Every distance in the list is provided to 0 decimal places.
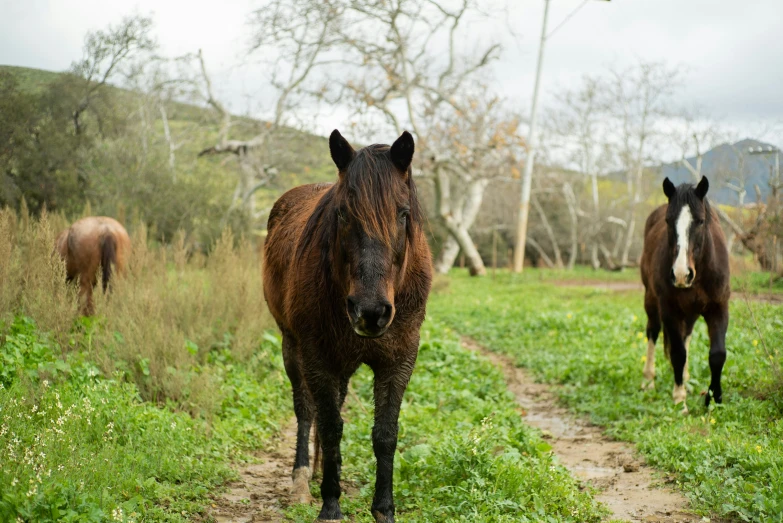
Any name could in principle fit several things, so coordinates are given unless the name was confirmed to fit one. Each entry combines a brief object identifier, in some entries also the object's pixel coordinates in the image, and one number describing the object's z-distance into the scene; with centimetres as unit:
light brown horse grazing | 810
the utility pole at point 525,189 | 2450
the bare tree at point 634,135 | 3747
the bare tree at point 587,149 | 3959
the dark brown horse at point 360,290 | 316
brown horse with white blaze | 611
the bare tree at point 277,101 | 2305
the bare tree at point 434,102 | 2372
